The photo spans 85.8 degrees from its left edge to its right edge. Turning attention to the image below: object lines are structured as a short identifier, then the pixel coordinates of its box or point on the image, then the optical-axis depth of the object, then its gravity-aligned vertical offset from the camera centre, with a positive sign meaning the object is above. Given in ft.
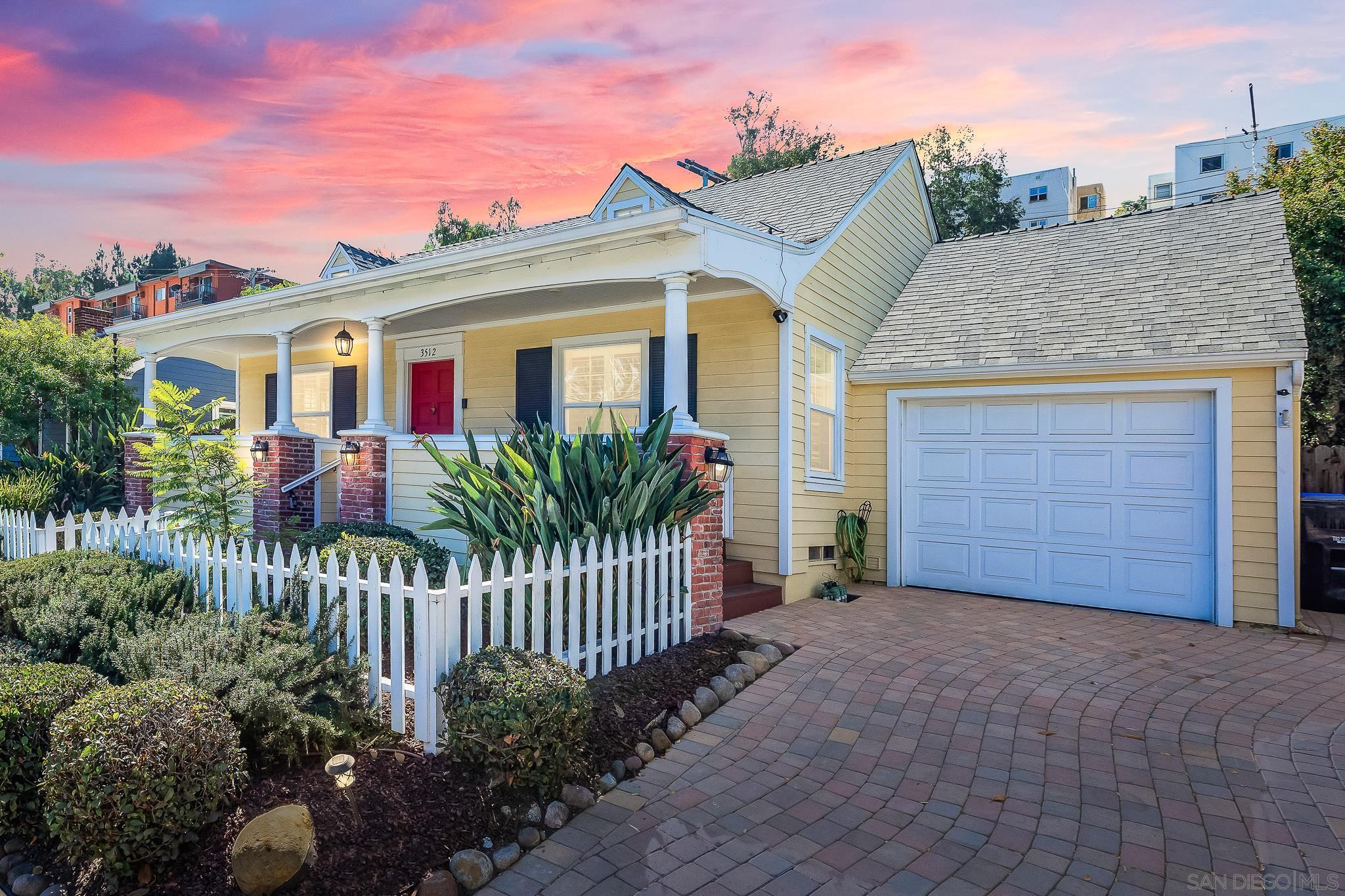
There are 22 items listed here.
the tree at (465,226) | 92.02 +31.40
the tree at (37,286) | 173.68 +43.47
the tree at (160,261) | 197.88 +55.31
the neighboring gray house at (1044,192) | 113.80 +43.18
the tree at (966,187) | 70.49 +26.81
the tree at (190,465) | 22.30 -0.23
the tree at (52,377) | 43.83 +5.12
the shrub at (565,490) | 16.33 -0.75
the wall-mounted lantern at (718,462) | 19.99 -0.08
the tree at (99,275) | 199.41 +51.49
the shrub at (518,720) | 9.96 -3.68
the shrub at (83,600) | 13.65 -3.02
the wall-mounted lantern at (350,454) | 27.43 +0.17
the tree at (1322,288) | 36.73 +8.82
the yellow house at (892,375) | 22.12 +3.03
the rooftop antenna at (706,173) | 40.96 +16.40
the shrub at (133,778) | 8.11 -3.71
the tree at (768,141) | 79.00 +35.80
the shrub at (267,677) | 10.12 -3.31
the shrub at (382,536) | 21.33 -2.56
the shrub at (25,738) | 9.44 -3.72
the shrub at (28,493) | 30.81 -1.57
